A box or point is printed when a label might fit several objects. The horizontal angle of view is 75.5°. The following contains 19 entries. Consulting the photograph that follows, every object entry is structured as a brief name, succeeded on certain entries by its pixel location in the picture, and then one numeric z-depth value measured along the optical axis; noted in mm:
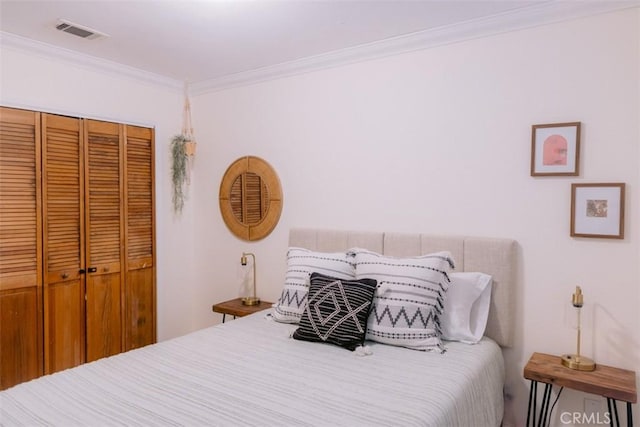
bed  1485
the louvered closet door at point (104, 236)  3062
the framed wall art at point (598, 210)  2074
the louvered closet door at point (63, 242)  2820
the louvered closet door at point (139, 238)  3326
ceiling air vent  2418
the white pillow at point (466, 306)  2258
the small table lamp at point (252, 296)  3238
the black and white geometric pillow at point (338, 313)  2150
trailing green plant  3660
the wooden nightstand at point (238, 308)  3098
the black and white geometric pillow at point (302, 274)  2520
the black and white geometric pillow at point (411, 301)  2141
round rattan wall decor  3322
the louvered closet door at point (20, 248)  2617
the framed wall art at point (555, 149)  2178
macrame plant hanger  3756
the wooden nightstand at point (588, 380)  1815
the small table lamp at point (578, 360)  2006
